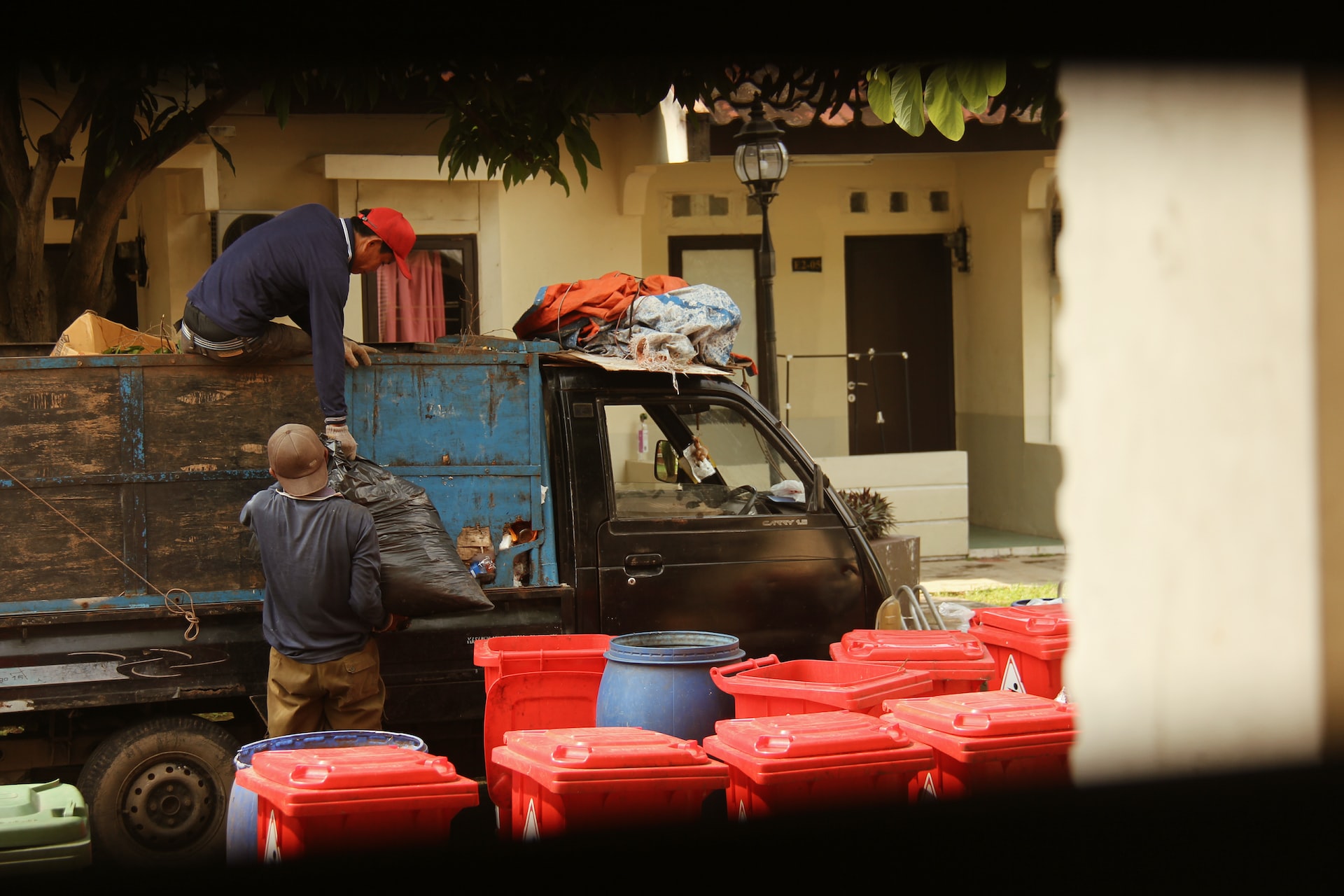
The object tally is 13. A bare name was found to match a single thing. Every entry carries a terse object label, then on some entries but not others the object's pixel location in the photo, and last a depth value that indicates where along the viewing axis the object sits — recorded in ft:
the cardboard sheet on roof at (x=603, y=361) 36.65
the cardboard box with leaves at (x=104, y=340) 33.06
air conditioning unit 68.23
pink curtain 72.08
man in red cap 32.24
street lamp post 66.59
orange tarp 38.96
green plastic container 20.92
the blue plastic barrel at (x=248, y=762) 22.94
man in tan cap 30.78
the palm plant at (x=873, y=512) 70.13
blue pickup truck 31.04
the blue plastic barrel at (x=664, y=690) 28.66
